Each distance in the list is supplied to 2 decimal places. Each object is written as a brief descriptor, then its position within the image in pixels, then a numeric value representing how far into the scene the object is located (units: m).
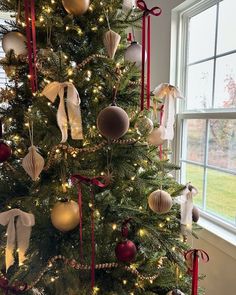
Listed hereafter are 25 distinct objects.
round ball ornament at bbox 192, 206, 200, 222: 1.05
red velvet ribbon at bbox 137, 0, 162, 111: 0.89
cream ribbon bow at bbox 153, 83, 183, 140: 1.05
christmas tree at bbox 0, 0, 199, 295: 0.84
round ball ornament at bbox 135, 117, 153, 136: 0.96
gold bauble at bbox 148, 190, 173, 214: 0.89
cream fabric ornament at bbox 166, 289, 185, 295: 0.88
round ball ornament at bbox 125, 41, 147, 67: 1.03
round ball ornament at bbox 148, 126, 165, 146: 1.06
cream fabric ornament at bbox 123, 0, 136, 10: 1.01
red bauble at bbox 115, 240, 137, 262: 0.83
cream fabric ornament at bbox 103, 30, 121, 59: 0.88
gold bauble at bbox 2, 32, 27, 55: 0.99
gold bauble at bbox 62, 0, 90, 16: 0.91
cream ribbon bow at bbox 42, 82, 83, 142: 0.78
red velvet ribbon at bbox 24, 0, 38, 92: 0.85
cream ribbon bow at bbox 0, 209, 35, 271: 0.79
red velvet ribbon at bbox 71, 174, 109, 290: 0.77
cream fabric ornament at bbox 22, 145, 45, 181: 0.81
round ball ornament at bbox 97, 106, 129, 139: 0.78
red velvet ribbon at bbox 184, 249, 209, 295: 0.79
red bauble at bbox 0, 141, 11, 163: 0.86
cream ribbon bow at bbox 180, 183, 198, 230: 0.96
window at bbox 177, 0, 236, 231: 1.41
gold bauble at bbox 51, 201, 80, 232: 0.83
